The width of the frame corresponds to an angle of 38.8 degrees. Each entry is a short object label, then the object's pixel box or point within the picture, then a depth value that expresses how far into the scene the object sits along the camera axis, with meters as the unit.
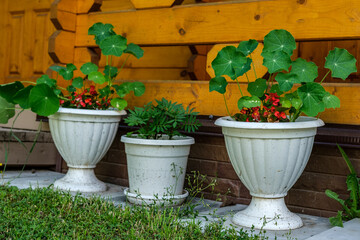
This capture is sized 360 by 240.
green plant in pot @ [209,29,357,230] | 2.52
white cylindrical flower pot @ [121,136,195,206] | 2.97
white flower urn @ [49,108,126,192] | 3.29
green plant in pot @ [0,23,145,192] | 3.26
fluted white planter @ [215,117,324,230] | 2.53
